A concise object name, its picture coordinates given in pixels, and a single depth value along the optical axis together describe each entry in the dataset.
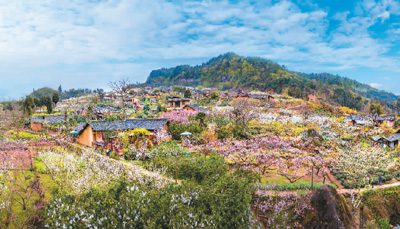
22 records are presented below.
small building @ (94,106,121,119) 74.14
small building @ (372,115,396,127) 76.89
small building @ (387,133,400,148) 51.69
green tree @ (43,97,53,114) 83.38
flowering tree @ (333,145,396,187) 27.11
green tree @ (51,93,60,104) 98.97
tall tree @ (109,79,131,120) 61.59
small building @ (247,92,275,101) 110.42
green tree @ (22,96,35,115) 76.65
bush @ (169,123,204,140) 48.72
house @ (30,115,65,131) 62.09
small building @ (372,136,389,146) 52.00
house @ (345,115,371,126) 70.93
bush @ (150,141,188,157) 34.05
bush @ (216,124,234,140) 46.29
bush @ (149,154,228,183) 21.56
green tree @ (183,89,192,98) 115.57
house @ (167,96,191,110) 96.06
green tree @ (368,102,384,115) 97.06
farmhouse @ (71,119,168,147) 46.66
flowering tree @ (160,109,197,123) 55.53
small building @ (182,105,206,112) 74.04
